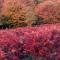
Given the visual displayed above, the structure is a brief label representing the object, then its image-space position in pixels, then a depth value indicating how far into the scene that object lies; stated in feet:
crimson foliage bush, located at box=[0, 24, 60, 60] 30.04
